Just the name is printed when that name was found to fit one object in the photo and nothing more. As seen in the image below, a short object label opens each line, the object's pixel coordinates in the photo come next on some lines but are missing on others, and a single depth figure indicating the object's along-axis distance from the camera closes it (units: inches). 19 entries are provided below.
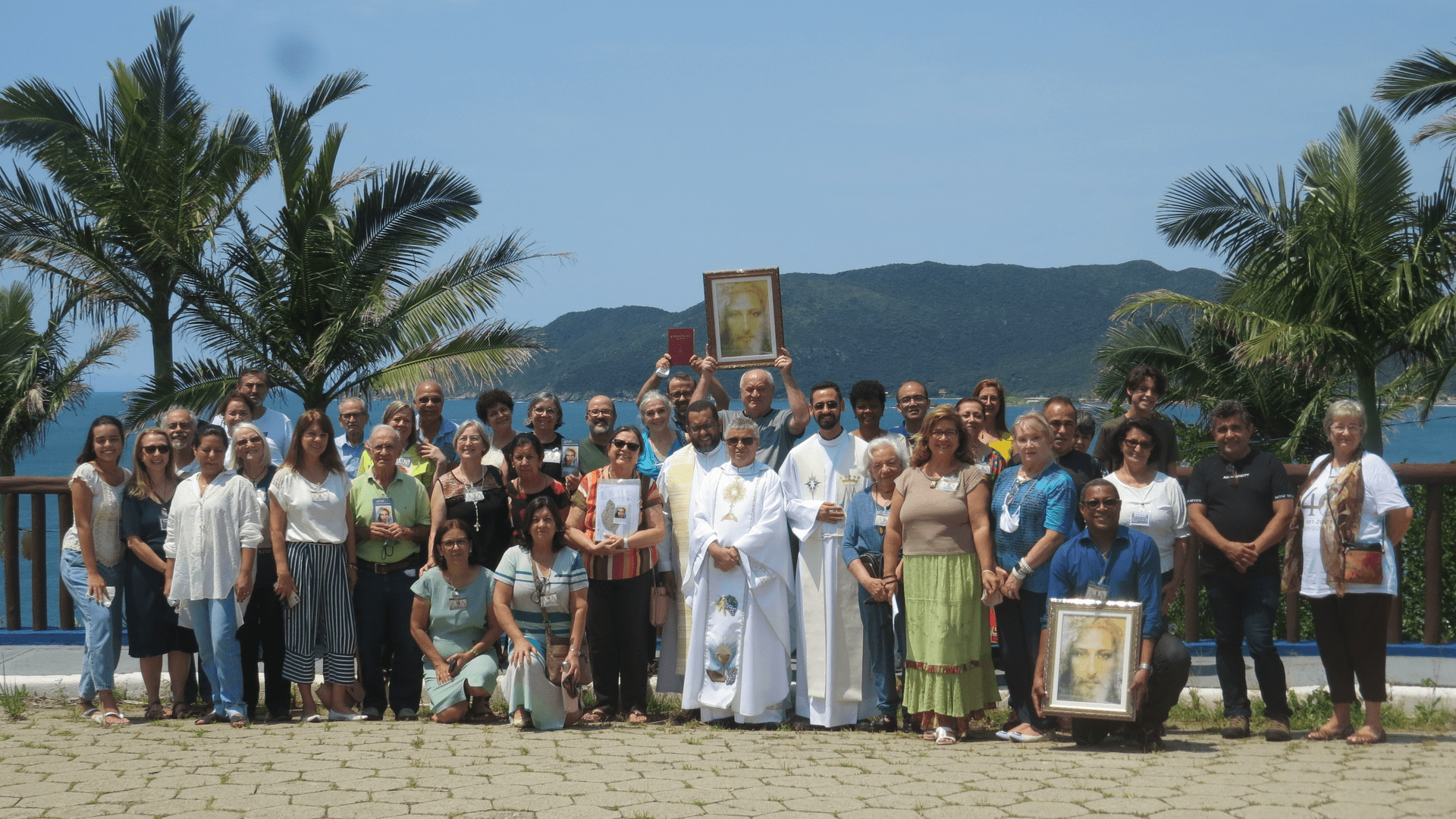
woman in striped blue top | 291.0
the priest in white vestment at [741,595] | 295.0
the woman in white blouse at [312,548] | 293.9
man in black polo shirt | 269.6
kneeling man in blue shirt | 258.4
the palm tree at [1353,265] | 655.1
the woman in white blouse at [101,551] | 293.7
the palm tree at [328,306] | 573.0
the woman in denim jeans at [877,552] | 287.1
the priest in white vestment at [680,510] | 306.0
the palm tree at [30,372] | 845.8
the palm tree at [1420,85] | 662.5
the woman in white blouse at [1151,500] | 272.5
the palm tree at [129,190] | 569.9
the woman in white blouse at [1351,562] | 263.0
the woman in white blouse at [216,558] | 287.7
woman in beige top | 273.6
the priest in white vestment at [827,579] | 294.4
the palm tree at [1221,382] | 799.7
